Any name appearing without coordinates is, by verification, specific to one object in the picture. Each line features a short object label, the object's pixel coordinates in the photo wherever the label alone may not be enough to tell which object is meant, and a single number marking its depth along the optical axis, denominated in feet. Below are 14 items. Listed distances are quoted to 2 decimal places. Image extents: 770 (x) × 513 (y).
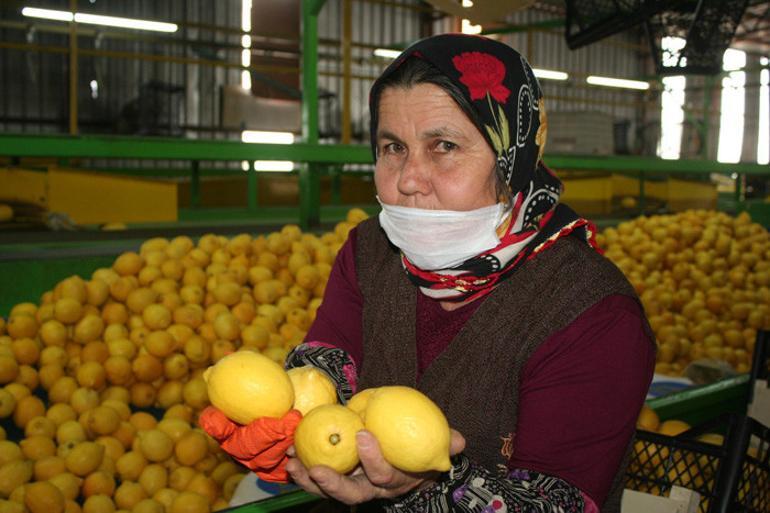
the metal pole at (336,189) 25.53
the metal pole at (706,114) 28.48
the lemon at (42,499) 6.05
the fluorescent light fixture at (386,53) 30.97
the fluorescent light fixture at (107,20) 26.05
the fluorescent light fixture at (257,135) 43.12
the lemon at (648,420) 7.56
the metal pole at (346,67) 20.98
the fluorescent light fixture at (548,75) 35.24
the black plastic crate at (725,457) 4.89
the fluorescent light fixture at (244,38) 51.62
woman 4.01
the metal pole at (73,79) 18.46
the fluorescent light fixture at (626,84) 38.55
